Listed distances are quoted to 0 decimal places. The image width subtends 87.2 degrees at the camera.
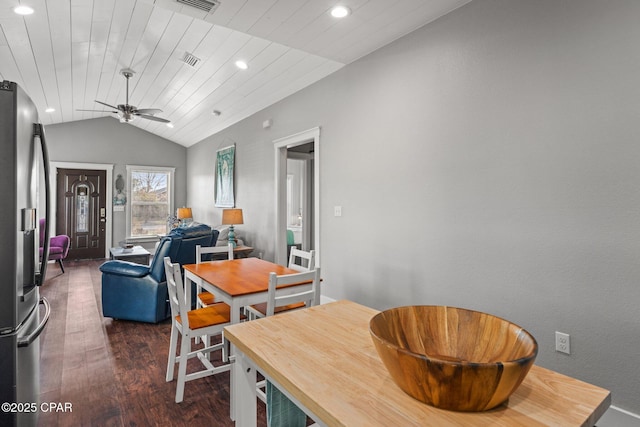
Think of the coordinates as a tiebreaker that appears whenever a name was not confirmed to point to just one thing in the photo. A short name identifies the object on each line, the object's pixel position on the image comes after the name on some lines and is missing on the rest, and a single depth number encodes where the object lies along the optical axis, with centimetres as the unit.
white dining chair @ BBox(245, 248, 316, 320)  242
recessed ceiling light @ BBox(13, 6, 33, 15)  295
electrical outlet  198
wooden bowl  67
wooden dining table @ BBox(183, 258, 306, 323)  211
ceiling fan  461
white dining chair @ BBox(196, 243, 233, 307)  279
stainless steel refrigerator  134
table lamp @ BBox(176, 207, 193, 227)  760
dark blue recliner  346
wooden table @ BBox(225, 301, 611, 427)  71
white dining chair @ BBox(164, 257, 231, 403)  213
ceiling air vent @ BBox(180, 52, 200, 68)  420
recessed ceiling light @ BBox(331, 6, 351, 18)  250
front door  750
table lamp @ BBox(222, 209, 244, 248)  520
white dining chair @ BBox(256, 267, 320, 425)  201
